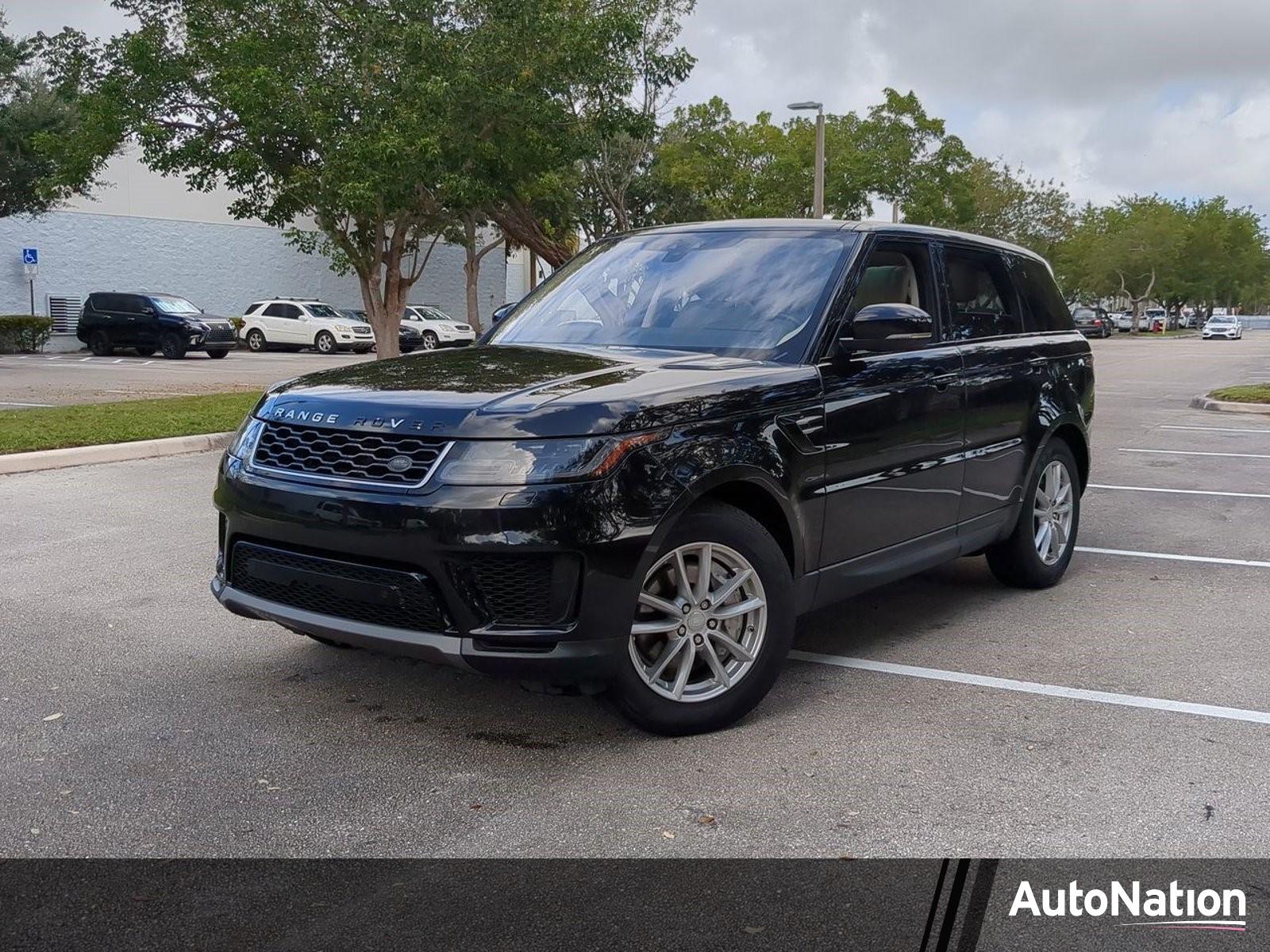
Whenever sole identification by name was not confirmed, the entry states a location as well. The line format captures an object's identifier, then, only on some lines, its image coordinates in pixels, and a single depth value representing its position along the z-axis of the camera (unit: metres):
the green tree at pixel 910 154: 48.66
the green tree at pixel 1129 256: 78.75
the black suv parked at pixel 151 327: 32.03
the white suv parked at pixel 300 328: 37.25
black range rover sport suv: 3.90
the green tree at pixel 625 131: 19.62
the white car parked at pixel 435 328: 39.78
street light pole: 29.05
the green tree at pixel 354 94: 17.20
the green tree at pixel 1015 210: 64.75
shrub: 33.16
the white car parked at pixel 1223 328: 67.19
